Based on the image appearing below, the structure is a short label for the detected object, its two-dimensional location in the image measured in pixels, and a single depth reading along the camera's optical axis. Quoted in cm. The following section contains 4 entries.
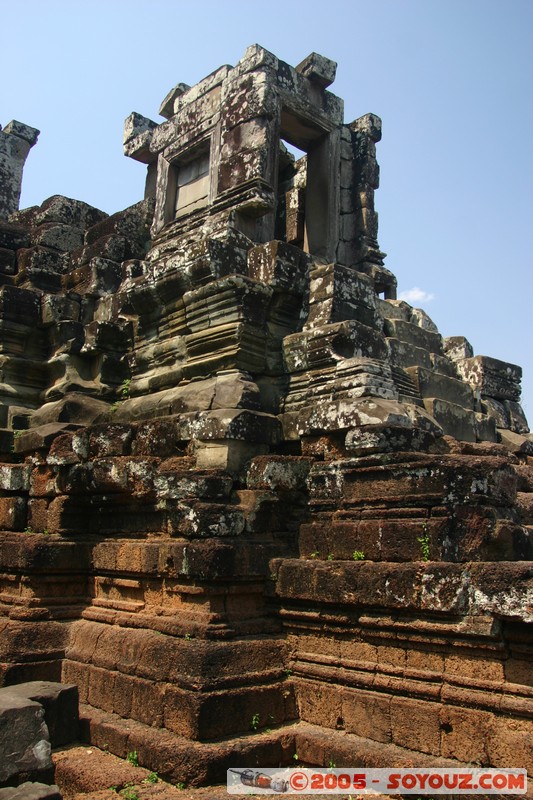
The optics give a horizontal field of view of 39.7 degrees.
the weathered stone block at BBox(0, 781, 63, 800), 398
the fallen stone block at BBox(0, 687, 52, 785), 435
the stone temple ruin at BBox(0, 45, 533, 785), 491
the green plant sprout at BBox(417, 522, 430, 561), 502
